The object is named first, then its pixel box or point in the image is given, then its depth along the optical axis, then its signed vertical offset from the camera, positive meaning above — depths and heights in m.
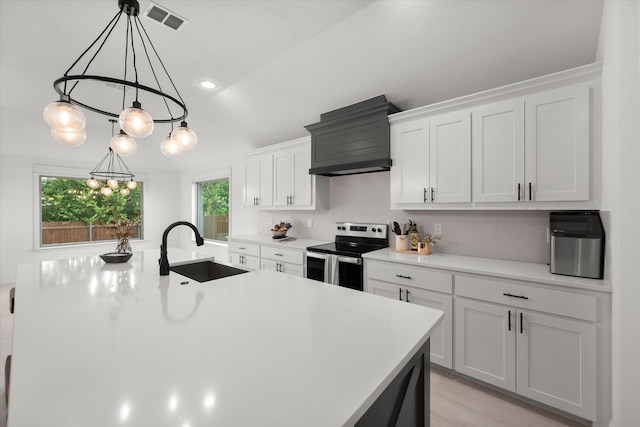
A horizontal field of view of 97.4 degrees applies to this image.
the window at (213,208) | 5.85 +0.10
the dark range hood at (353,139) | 2.87 +0.81
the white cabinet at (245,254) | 3.97 -0.61
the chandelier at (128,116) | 1.44 +0.53
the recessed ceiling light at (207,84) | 3.31 +1.54
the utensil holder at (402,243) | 2.92 -0.32
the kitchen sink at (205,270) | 2.25 -0.48
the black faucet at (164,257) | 1.86 -0.30
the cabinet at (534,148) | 1.90 +0.47
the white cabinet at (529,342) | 1.74 -0.89
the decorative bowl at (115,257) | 2.31 -0.37
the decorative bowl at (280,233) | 4.06 -0.31
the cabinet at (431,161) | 2.39 +0.47
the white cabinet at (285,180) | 3.69 +0.45
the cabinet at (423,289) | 2.26 -0.67
